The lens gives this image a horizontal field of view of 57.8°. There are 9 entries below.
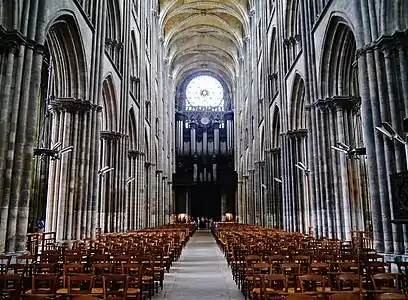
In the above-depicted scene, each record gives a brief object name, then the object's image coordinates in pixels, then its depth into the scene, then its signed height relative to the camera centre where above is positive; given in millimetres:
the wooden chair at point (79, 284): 5949 -1182
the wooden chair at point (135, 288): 6840 -1298
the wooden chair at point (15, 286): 5906 -1023
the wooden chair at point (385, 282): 5704 -1120
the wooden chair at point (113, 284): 5776 -1122
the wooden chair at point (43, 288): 5930 -993
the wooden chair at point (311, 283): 5764 -1100
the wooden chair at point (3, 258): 8333 -823
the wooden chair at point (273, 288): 5730 -1118
